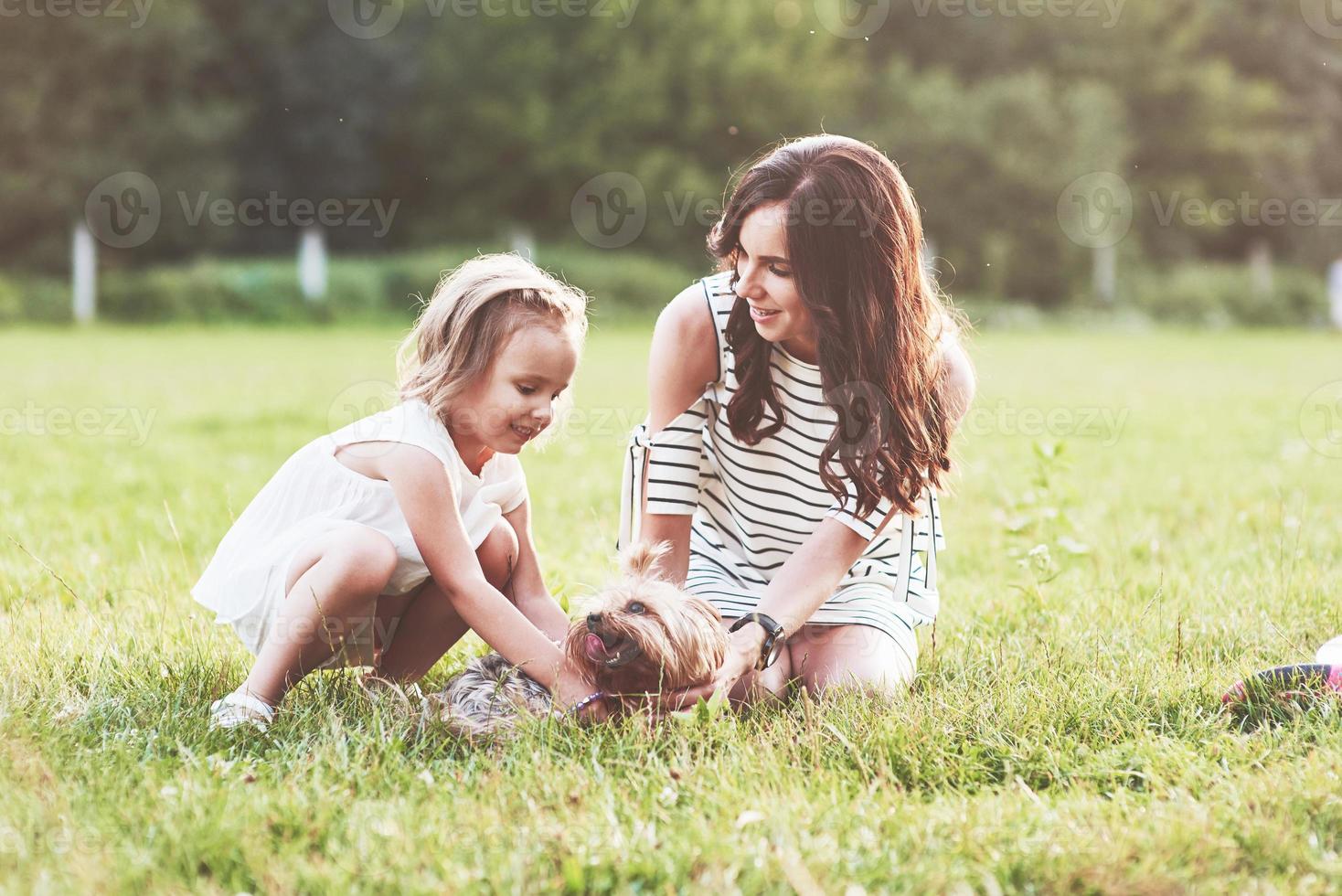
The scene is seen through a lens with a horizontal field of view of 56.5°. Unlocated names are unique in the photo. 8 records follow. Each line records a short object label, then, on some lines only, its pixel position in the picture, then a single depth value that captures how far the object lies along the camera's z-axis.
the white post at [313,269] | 21.64
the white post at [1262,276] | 28.64
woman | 3.05
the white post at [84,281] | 20.91
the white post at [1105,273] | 31.53
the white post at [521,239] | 24.77
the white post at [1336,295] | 26.47
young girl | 2.94
